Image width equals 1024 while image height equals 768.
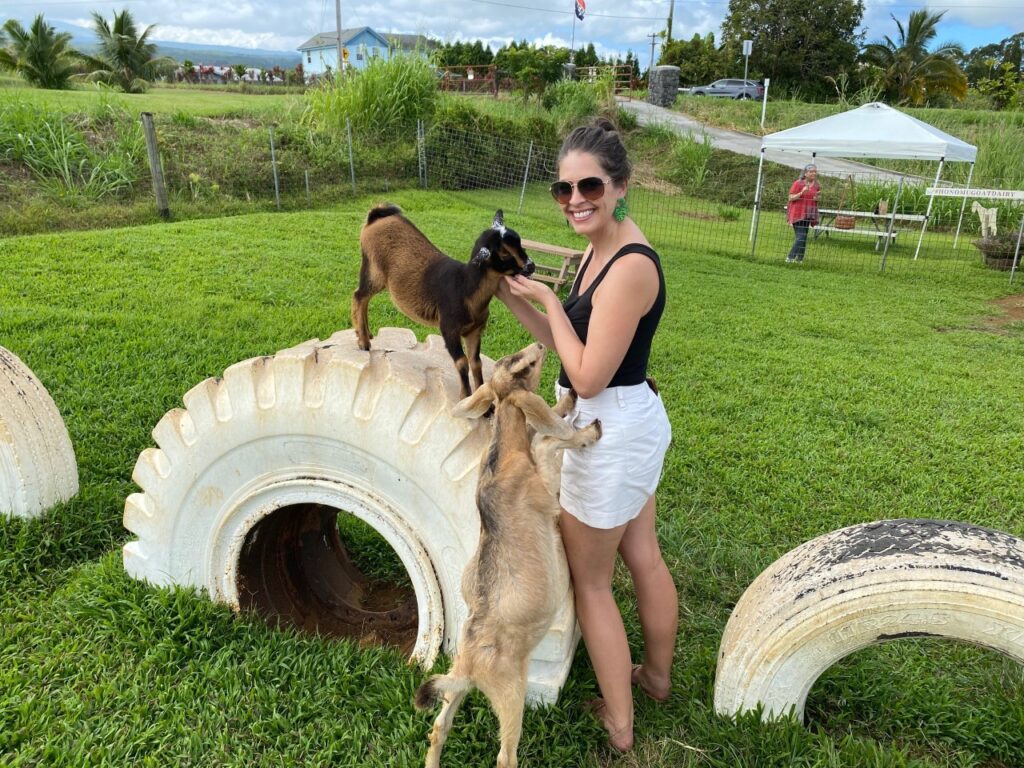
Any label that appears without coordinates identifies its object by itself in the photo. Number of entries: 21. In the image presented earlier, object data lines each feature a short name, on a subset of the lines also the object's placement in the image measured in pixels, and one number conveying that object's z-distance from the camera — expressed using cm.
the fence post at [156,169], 1016
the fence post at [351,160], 1251
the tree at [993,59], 4050
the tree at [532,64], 2578
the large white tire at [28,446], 346
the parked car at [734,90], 3619
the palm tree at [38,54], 2448
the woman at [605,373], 214
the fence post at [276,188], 1129
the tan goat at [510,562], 214
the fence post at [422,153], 1420
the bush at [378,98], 1205
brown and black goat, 227
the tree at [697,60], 4075
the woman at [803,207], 1274
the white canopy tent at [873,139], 1273
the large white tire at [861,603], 214
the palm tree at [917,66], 3441
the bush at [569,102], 2006
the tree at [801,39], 3603
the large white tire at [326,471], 252
